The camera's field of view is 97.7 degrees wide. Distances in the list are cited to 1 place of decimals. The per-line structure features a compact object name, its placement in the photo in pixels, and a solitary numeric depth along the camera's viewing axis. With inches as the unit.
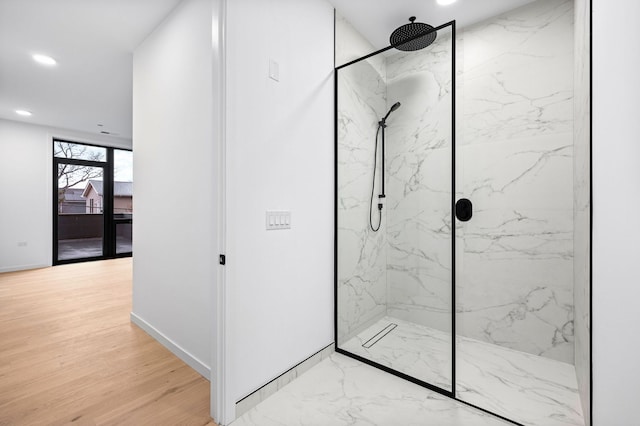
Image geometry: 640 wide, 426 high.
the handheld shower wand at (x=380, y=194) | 94.7
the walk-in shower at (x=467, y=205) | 73.2
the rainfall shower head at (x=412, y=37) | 70.7
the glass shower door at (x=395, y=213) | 75.7
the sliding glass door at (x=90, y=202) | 217.2
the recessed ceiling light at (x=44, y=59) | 112.4
